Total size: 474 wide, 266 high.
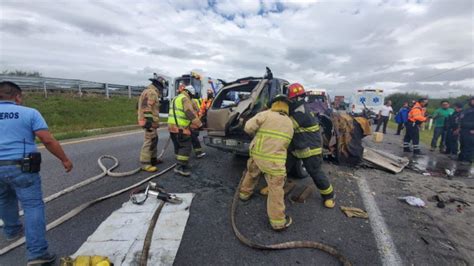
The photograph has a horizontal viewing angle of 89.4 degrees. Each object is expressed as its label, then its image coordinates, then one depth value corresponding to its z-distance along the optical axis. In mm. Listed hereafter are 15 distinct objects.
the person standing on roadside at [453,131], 7422
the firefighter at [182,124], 4496
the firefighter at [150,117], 4758
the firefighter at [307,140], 3389
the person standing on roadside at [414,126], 7469
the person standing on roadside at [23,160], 2102
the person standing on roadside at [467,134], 6504
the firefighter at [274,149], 2870
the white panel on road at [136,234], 2322
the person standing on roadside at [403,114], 9992
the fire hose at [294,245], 2386
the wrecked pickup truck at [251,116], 4297
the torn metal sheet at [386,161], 5434
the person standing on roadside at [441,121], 8094
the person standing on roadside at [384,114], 12078
